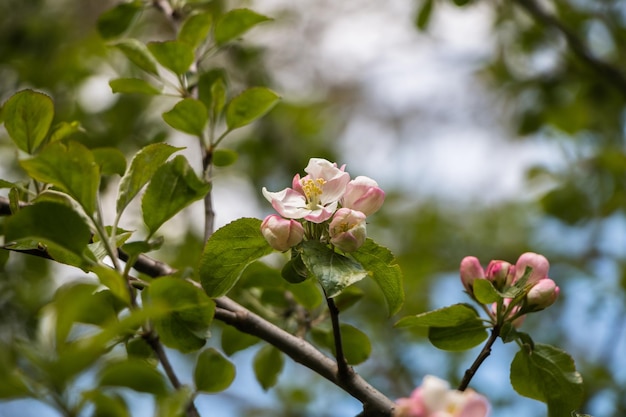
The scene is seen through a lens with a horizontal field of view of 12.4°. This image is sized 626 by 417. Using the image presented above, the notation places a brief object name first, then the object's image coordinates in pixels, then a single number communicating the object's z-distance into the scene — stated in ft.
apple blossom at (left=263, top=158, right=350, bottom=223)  3.63
